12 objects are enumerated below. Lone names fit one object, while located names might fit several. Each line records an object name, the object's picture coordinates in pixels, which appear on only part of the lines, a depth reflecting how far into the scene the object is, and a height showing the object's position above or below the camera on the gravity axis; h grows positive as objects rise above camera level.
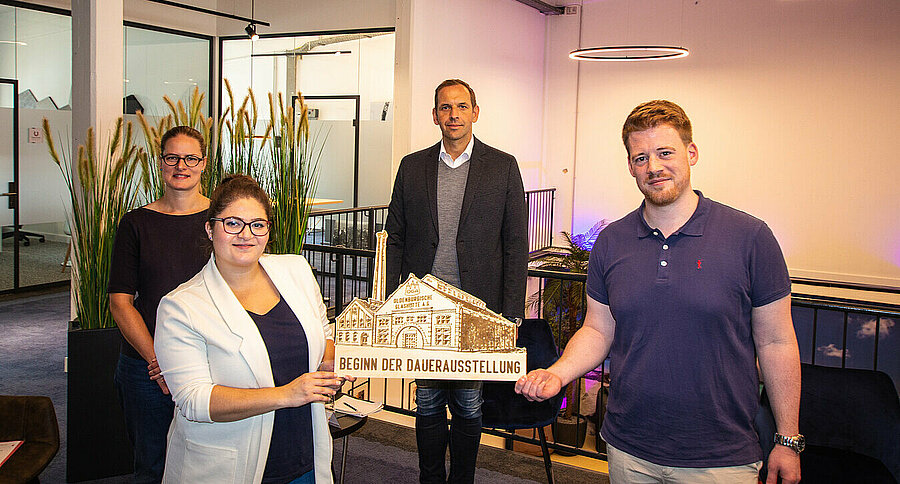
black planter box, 3.35 -1.02
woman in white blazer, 1.78 -0.44
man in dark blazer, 2.74 -0.13
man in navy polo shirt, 1.83 -0.32
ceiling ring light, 7.95 +1.70
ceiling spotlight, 8.25 +1.80
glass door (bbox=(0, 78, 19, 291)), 7.62 +0.02
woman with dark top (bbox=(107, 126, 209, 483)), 2.59 -0.34
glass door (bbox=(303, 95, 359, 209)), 9.18 +0.66
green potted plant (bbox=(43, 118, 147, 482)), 3.35 -0.71
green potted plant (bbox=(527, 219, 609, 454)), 7.87 -1.28
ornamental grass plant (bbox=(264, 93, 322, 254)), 3.58 +0.05
